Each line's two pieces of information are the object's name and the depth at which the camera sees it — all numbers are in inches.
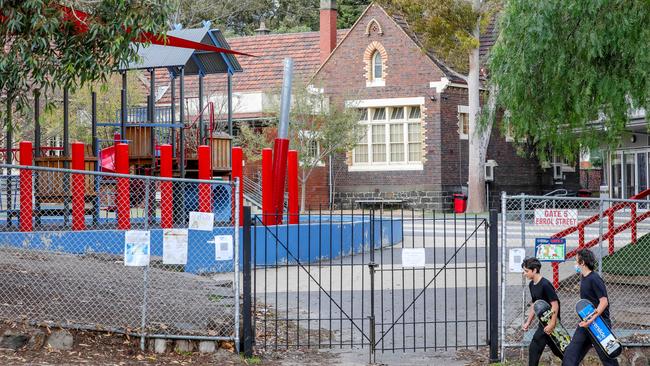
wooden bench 1555.5
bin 1546.5
